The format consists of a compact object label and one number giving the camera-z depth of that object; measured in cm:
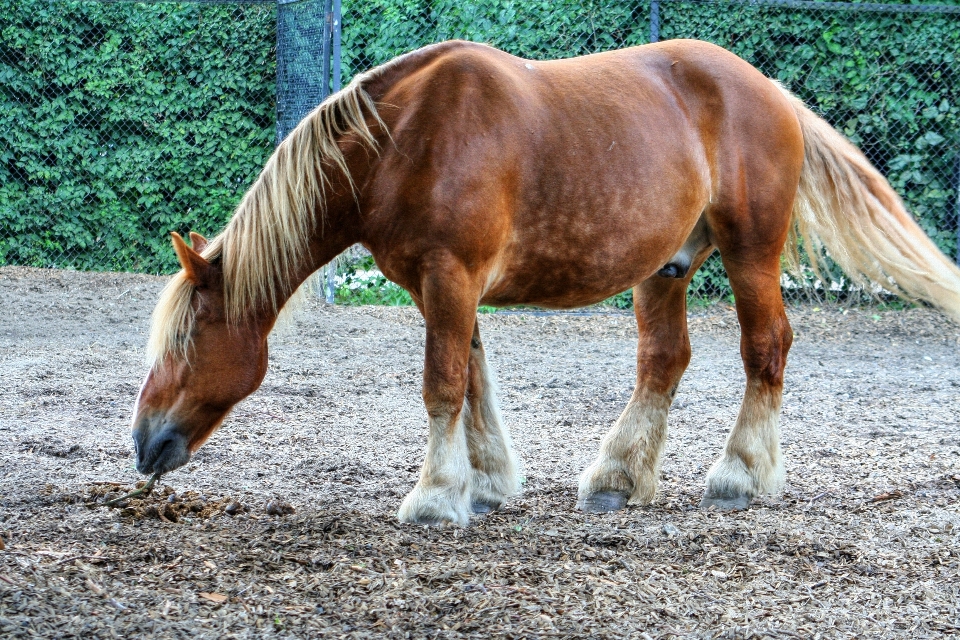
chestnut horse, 668
